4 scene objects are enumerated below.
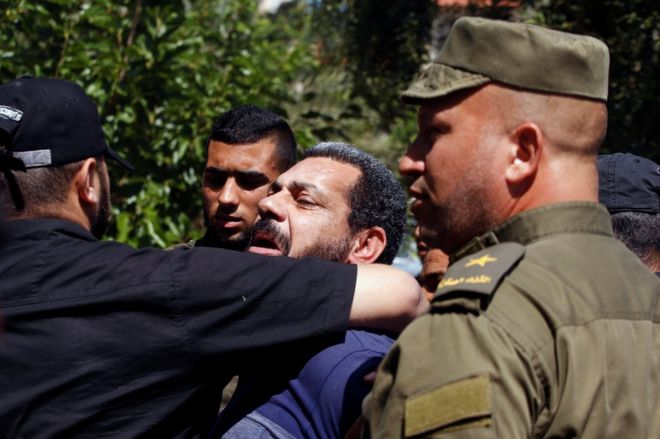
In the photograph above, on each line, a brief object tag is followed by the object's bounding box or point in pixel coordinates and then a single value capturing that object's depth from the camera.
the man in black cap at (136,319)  2.05
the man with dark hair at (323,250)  2.20
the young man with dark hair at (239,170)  4.10
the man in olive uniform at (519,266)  1.55
